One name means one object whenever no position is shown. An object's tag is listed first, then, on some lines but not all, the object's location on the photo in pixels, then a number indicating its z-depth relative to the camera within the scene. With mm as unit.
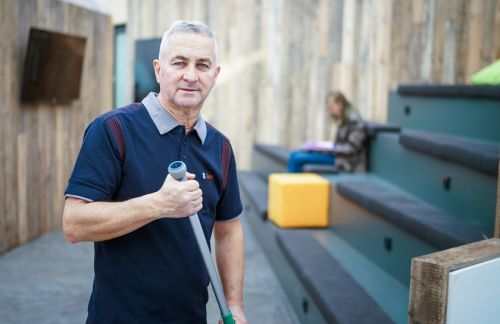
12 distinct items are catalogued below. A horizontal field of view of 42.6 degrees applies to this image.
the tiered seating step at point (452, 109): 3418
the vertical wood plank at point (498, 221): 1647
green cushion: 2754
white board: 1432
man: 1346
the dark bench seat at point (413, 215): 2451
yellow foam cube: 4230
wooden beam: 1434
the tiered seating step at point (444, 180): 2688
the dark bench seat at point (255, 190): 4945
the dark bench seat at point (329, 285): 2439
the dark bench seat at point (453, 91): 3368
